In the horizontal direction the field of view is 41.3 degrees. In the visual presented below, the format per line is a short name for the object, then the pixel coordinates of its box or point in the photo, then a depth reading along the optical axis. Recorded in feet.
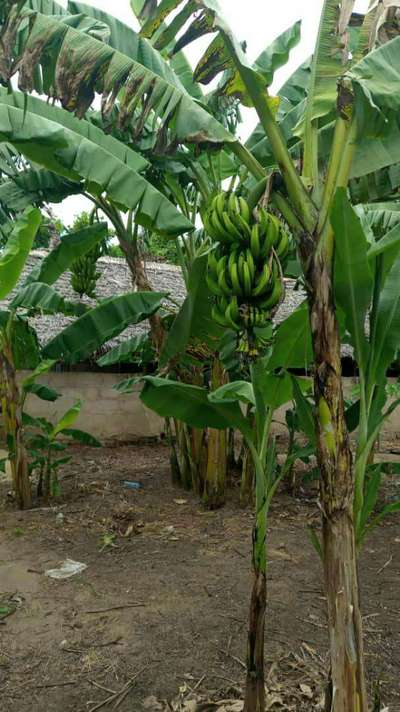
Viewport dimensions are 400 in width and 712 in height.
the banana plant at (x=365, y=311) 6.53
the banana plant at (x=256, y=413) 7.80
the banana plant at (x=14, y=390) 17.46
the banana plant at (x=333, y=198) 6.24
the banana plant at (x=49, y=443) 18.42
